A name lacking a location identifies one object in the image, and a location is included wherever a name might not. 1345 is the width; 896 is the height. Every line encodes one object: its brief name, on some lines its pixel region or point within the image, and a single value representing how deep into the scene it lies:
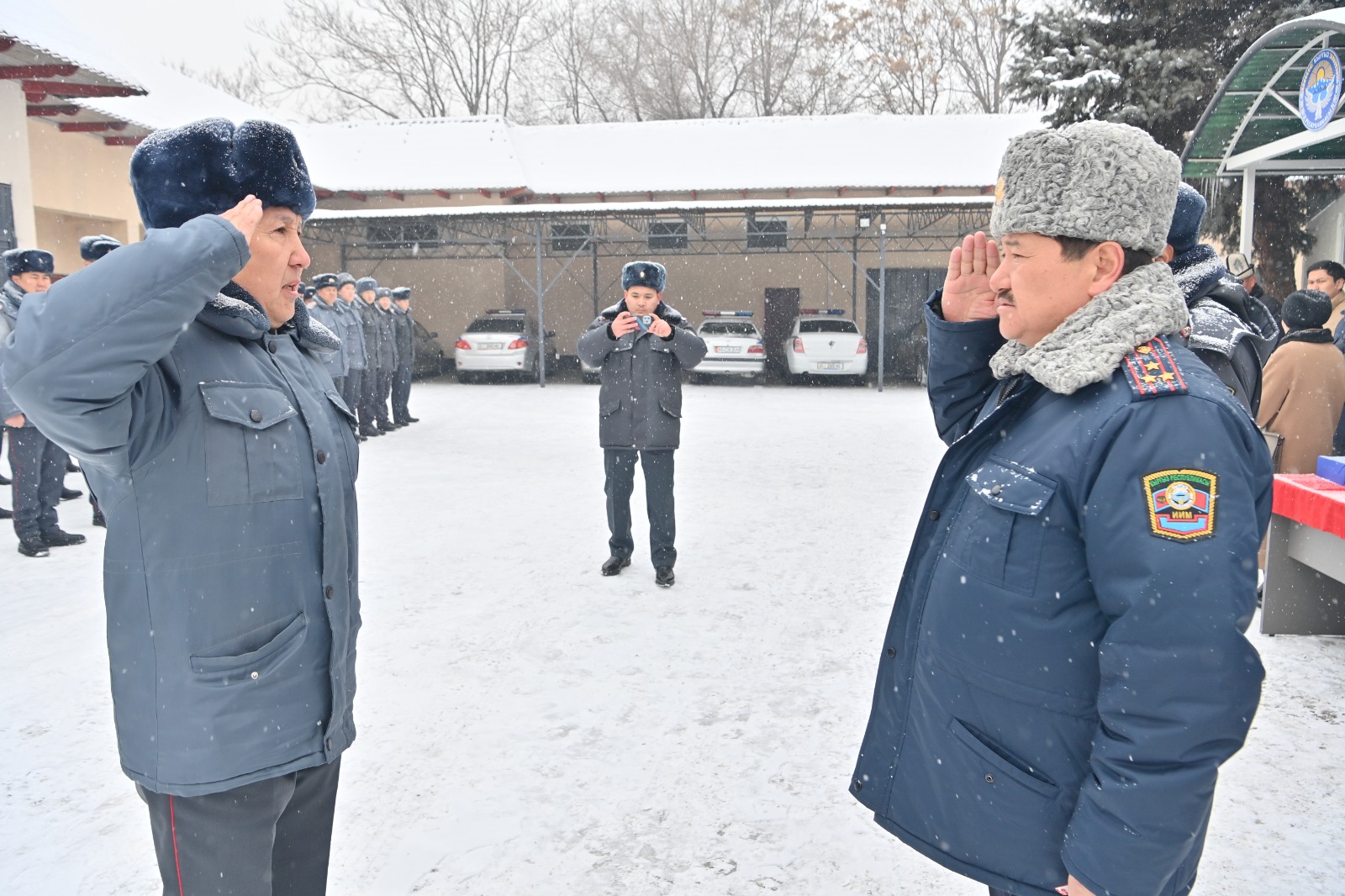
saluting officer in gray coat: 1.53
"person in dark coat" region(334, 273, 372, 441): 10.87
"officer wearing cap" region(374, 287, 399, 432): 11.76
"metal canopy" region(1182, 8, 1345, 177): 7.90
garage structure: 20.88
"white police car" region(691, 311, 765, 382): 17.00
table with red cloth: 4.11
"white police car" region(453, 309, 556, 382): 17.67
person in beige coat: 5.00
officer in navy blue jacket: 1.24
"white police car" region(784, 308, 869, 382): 16.73
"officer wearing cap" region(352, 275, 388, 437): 11.55
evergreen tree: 13.22
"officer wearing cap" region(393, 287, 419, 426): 12.42
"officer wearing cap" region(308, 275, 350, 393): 10.12
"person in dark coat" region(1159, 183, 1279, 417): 2.87
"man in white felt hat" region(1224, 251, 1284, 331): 6.85
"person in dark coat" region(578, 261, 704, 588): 5.21
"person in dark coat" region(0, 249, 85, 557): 5.89
